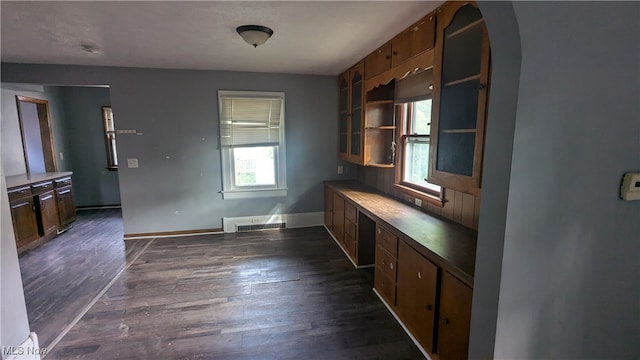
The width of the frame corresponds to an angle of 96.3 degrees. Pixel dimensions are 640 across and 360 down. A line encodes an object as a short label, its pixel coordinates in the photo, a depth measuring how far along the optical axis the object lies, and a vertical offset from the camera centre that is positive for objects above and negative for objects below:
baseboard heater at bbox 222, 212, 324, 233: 4.45 -1.27
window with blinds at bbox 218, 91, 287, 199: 4.21 -0.03
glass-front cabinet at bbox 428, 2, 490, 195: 1.59 +0.27
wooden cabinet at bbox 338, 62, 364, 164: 3.51 +0.36
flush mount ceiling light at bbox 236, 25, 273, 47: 2.34 +0.89
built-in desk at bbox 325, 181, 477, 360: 1.60 -0.88
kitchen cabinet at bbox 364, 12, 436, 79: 2.06 +0.81
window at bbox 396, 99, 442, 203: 2.70 -0.08
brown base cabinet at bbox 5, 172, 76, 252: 3.58 -0.89
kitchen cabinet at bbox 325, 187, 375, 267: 3.20 -1.07
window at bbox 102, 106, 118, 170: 5.78 +0.10
